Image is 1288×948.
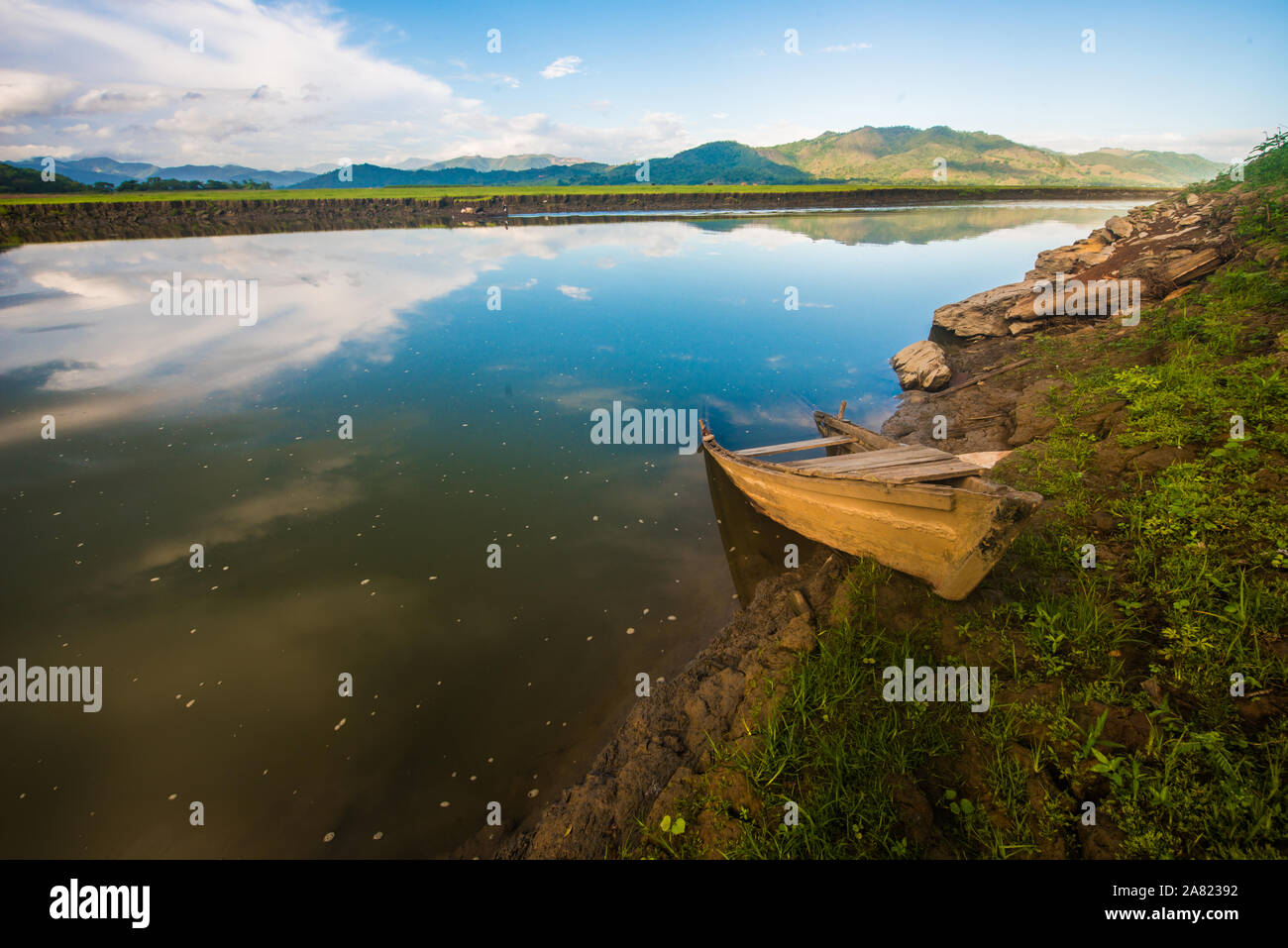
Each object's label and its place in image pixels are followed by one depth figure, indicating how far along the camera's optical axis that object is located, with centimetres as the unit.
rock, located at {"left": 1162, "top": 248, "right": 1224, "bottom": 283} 1259
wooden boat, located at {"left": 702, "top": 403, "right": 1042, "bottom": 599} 492
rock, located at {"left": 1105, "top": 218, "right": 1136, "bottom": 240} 2216
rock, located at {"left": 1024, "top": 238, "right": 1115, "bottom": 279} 1988
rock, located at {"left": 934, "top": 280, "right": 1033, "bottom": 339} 1781
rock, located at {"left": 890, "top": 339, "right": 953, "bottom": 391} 1463
